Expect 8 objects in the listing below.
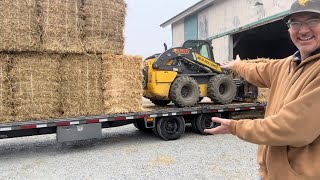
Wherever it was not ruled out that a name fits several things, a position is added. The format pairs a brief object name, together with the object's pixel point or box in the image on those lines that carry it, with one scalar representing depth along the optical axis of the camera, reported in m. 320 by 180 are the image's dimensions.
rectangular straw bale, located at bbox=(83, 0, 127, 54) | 5.44
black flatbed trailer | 4.97
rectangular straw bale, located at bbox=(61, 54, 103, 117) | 5.40
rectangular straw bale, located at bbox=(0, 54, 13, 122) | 4.94
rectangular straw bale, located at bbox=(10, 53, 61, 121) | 5.04
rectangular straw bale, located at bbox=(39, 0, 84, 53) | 5.06
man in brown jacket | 1.18
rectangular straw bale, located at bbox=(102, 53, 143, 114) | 5.64
